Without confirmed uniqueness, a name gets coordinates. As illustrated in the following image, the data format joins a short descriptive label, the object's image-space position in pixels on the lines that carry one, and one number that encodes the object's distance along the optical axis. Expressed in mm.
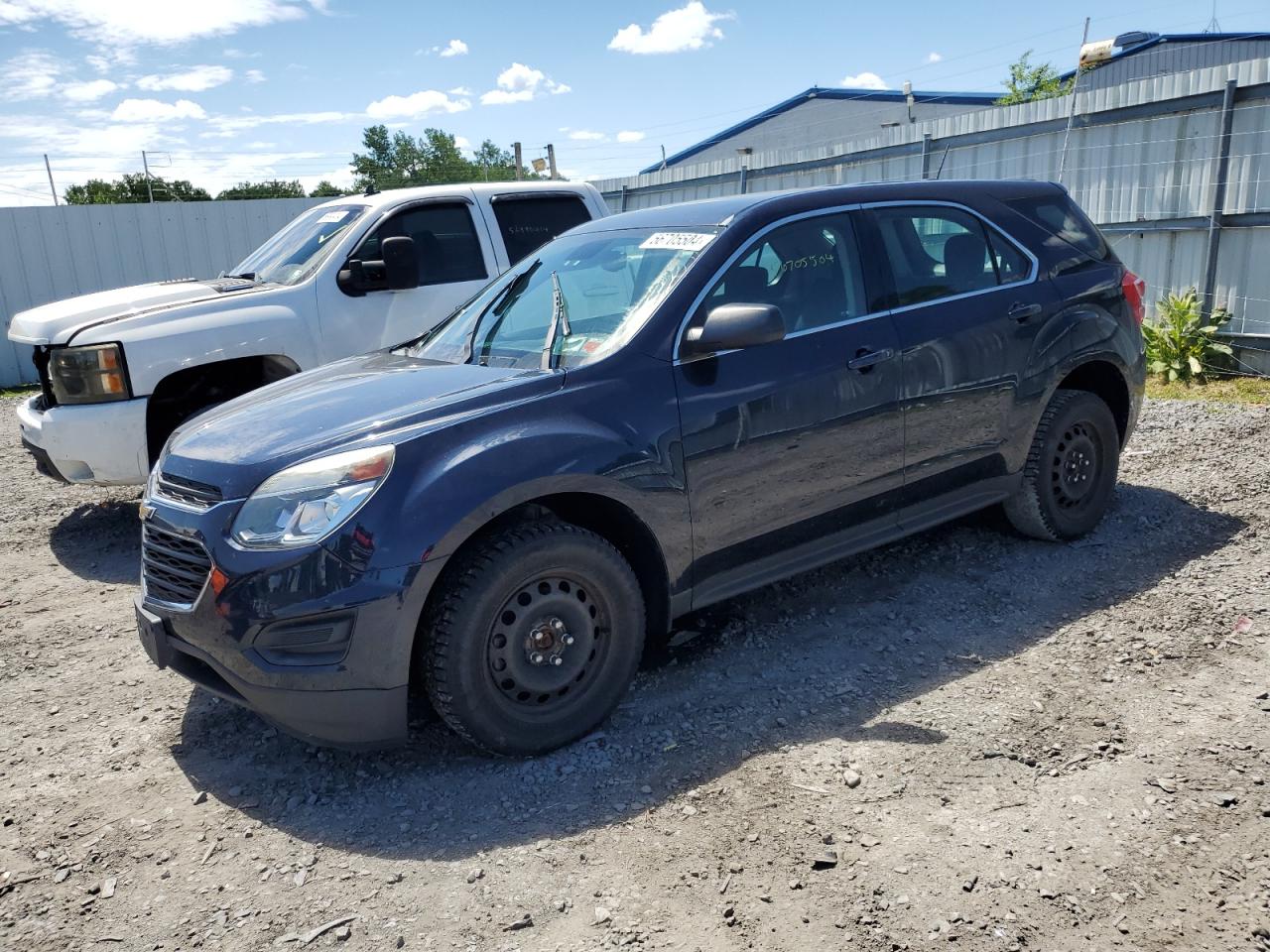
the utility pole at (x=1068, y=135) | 9866
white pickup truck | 5844
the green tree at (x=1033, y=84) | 30094
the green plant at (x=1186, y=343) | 8648
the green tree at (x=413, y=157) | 63656
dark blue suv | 3162
